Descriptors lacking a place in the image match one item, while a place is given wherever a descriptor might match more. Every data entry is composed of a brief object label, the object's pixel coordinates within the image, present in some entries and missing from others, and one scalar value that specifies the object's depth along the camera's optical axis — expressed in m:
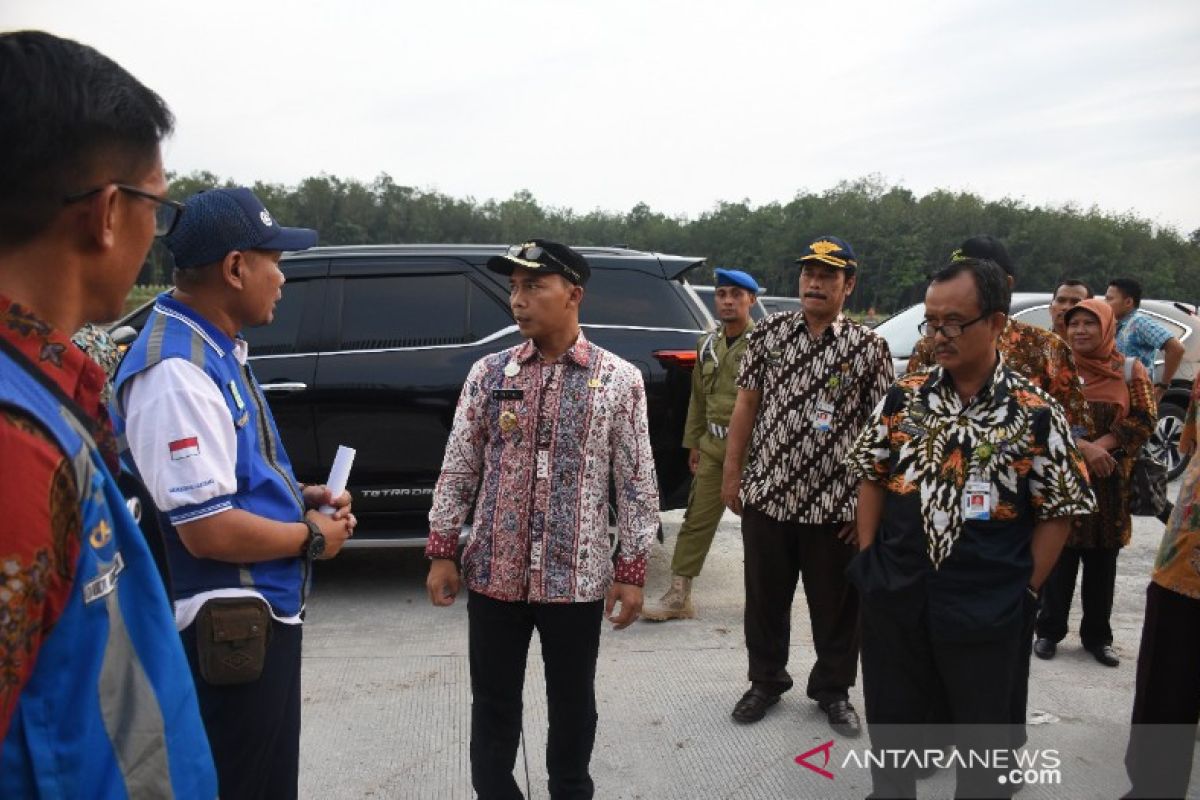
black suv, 5.09
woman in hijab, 4.41
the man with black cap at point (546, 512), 2.70
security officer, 4.91
